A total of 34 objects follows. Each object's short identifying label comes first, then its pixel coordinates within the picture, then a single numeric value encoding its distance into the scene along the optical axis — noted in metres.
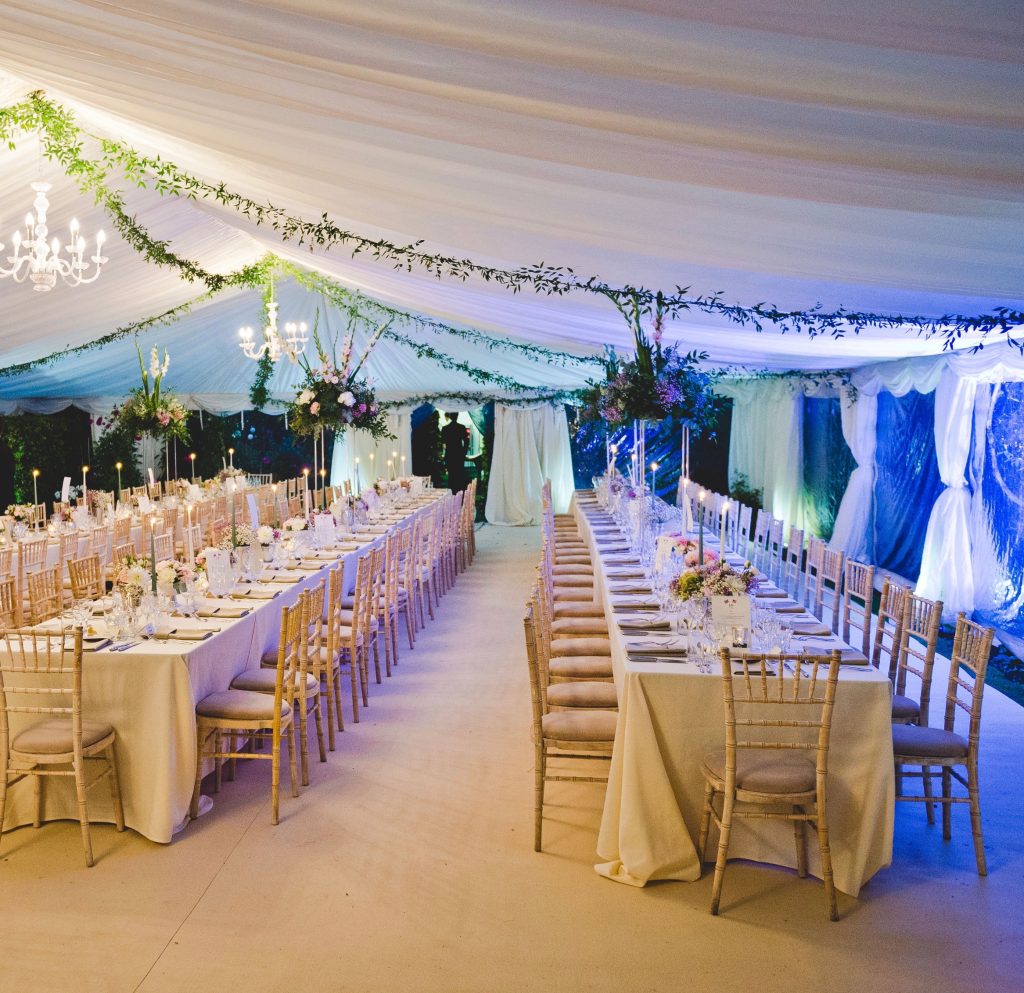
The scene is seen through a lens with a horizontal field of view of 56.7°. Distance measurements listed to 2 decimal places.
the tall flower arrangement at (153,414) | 12.27
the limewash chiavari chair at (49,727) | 3.97
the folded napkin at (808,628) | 4.72
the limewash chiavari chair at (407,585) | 8.03
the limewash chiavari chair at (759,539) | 8.57
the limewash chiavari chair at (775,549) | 7.81
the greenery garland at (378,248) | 5.91
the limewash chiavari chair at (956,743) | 3.88
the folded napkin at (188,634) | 4.57
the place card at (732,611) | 4.16
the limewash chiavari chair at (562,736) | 4.07
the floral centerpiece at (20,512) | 9.12
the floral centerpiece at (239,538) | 6.34
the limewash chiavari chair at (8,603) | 6.05
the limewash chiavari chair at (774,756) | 3.56
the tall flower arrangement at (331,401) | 9.70
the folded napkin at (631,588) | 5.80
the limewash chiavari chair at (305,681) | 4.85
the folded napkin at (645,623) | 4.68
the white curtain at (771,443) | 13.17
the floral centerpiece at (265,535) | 6.70
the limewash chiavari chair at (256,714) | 4.43
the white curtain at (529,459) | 17.44
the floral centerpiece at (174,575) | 4.95
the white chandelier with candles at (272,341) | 10.55
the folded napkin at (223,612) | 5.15
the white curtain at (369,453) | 17.80
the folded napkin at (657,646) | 4.17
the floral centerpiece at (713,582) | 4.25
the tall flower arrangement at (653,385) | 7.03
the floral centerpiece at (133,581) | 4.66
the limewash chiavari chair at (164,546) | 9.30
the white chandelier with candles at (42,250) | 6.06
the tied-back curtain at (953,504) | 8.55
